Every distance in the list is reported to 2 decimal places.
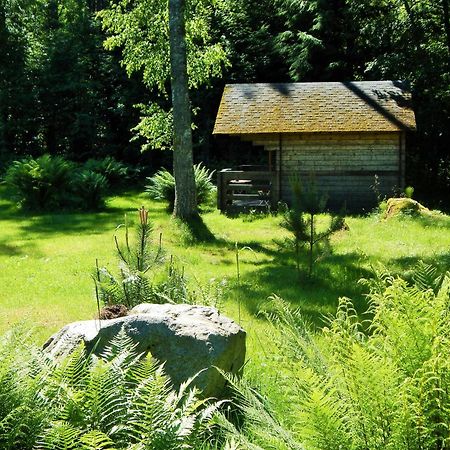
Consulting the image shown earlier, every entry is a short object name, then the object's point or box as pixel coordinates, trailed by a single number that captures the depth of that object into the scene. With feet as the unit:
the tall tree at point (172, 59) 44.11
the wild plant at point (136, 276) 17.71
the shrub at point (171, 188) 59.88
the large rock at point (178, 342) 12.87
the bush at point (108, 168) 71.41
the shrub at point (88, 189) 59.21
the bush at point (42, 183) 57.47
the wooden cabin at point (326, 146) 59.72
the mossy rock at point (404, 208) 49.75
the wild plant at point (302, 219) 28.23
